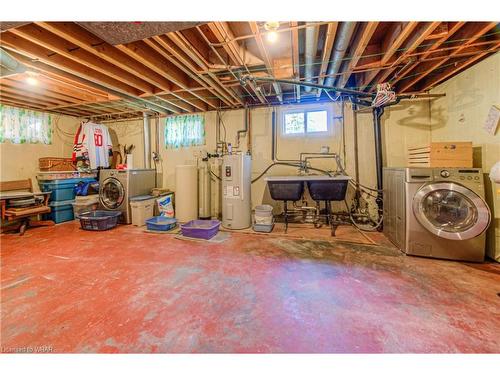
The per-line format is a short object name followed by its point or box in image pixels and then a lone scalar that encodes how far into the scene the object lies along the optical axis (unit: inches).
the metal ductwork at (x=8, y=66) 79.7
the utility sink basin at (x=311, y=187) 138.2
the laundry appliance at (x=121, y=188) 172.9
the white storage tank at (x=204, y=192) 183.6
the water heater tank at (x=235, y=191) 153.2
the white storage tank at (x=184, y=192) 176.1
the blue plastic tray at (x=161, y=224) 149.9
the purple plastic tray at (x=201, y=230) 133.0
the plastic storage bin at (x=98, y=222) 152.8
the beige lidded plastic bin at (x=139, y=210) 165.8
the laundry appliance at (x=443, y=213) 93.2
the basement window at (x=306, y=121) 172.2
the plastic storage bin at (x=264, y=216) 149.9
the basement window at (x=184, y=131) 199.3
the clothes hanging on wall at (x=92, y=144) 188.5
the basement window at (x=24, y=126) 164.2
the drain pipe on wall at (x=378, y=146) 154.8
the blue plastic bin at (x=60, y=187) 173.8
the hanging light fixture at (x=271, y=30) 74.4
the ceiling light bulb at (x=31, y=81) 126.0
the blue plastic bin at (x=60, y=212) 173.9
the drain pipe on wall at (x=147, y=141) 203.5
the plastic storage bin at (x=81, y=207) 179.8
